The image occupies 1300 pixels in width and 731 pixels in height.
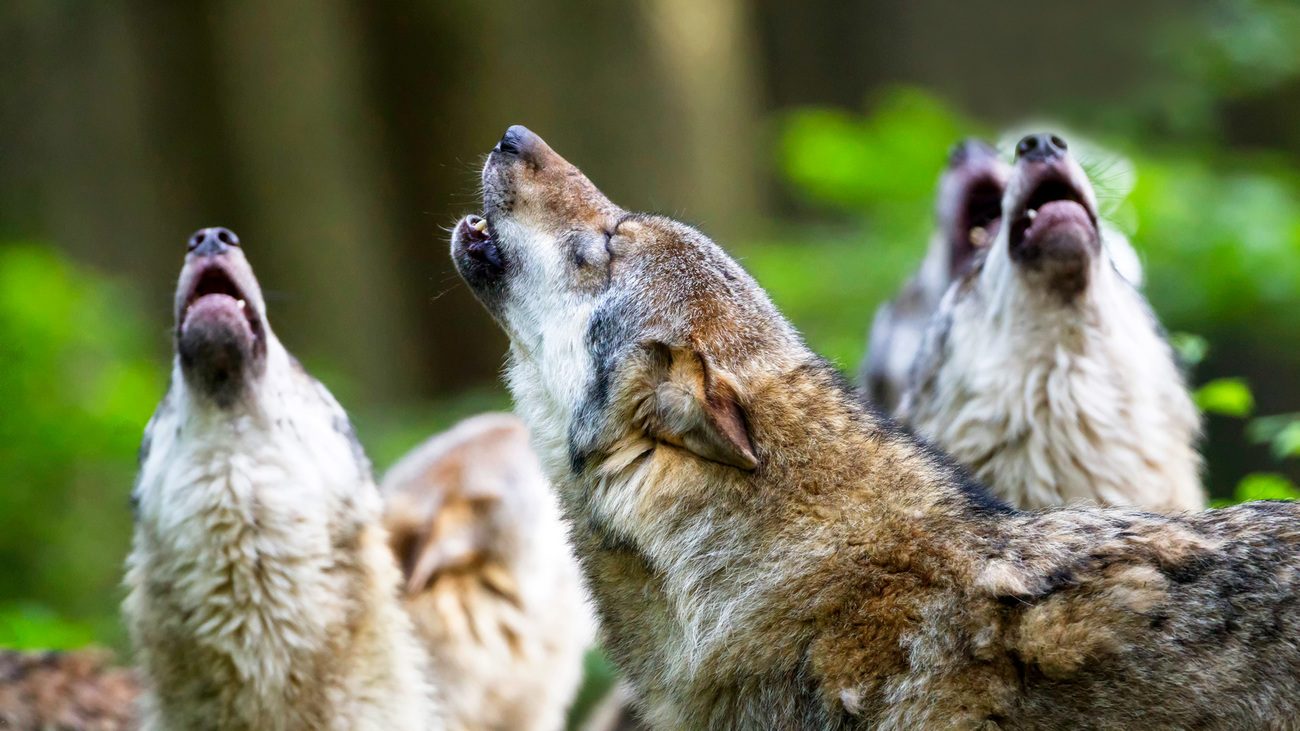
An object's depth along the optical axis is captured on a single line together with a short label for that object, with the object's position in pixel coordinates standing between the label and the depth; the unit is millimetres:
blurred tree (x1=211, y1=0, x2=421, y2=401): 25953
